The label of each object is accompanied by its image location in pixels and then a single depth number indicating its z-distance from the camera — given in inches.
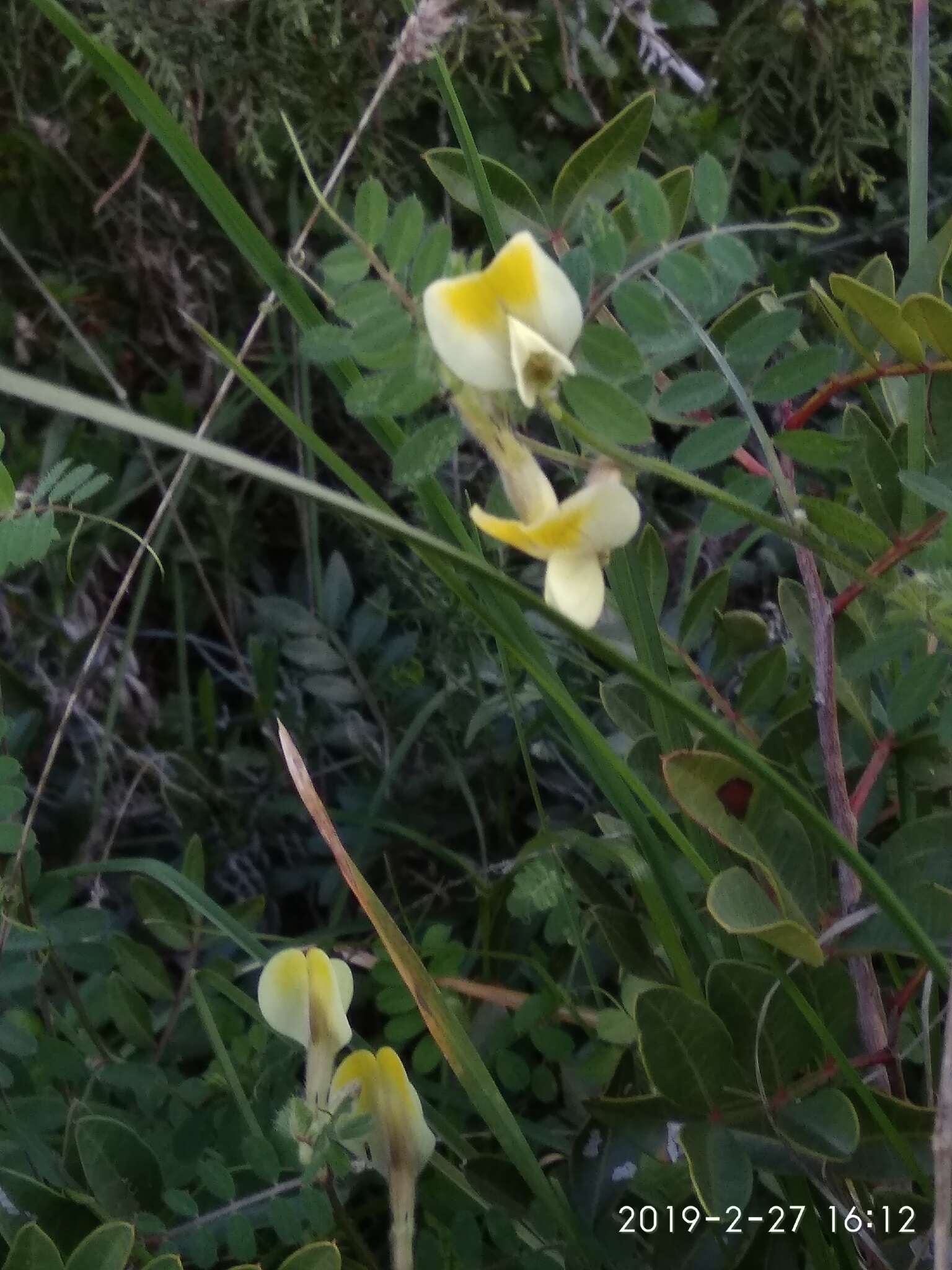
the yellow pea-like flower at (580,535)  5.9
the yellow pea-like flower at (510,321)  5.8
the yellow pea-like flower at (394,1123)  7.4
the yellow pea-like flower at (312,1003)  7.4
